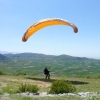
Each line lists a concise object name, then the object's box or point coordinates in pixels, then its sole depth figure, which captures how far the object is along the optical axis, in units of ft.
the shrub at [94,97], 34.46
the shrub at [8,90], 54.81
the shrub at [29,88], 56.95
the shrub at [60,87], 53.52
